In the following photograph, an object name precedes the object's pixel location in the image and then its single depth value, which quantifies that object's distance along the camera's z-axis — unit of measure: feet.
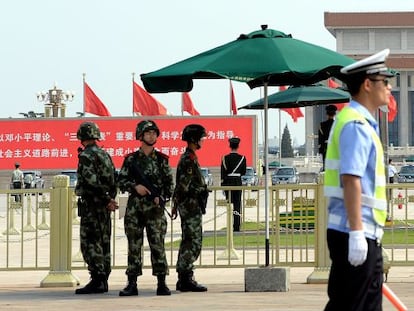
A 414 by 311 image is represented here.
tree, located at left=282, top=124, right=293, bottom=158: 557.54
